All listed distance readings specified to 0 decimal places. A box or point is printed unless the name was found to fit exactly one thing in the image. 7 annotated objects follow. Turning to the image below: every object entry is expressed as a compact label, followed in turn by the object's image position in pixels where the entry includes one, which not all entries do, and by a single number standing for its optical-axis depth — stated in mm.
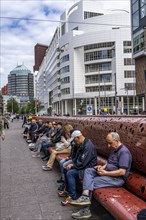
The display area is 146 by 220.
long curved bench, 2474
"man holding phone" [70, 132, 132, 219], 2992
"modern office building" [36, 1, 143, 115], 48016
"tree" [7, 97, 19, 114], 84177
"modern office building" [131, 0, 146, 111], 27773
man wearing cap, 3502
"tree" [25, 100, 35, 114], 85251
